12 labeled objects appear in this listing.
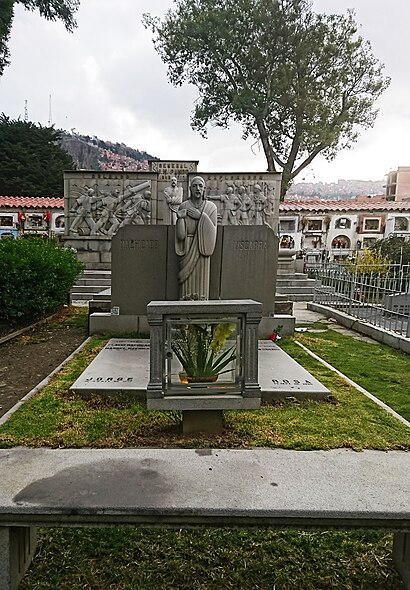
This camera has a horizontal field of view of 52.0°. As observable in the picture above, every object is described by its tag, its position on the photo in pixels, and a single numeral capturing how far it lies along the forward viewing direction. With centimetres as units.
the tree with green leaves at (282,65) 2192
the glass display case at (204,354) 288
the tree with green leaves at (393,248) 1651
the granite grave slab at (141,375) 398
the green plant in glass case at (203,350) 296
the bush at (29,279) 691
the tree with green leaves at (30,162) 2659
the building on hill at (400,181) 5316
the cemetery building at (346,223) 2464
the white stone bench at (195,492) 210
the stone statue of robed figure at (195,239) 596
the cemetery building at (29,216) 2144
